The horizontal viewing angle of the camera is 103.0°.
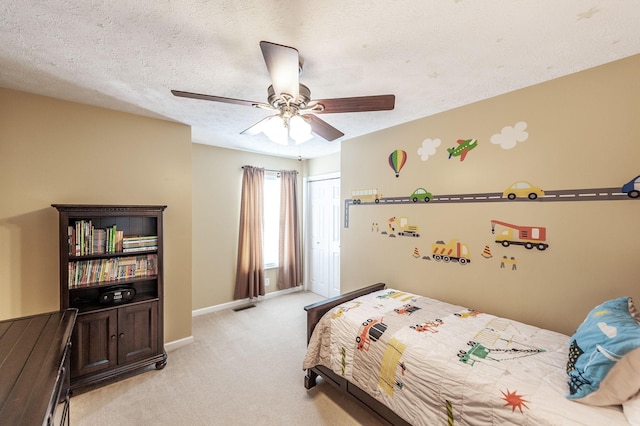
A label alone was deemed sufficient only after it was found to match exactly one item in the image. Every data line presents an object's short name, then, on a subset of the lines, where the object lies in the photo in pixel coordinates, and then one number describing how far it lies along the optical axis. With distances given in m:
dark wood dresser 0.90
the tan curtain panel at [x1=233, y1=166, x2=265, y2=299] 4.08
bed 1.13
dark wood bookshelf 2.10
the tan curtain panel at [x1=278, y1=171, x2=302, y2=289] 4.56
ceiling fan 1.27
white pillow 1.04
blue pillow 1.09
